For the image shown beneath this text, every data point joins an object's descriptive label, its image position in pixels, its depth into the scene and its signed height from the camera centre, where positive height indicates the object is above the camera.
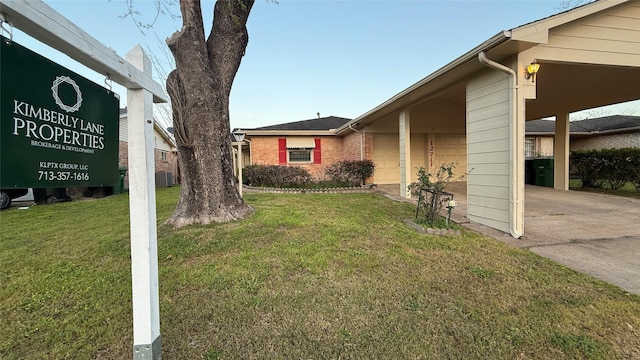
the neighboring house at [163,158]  12.96 +1.13
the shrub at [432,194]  4.67 -0.41
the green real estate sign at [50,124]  1.04 +0.24
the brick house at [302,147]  13.37 +1.34
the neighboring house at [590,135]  13.97 +1.84
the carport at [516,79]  4.26 +1.85
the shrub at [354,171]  11.08 +0.06
